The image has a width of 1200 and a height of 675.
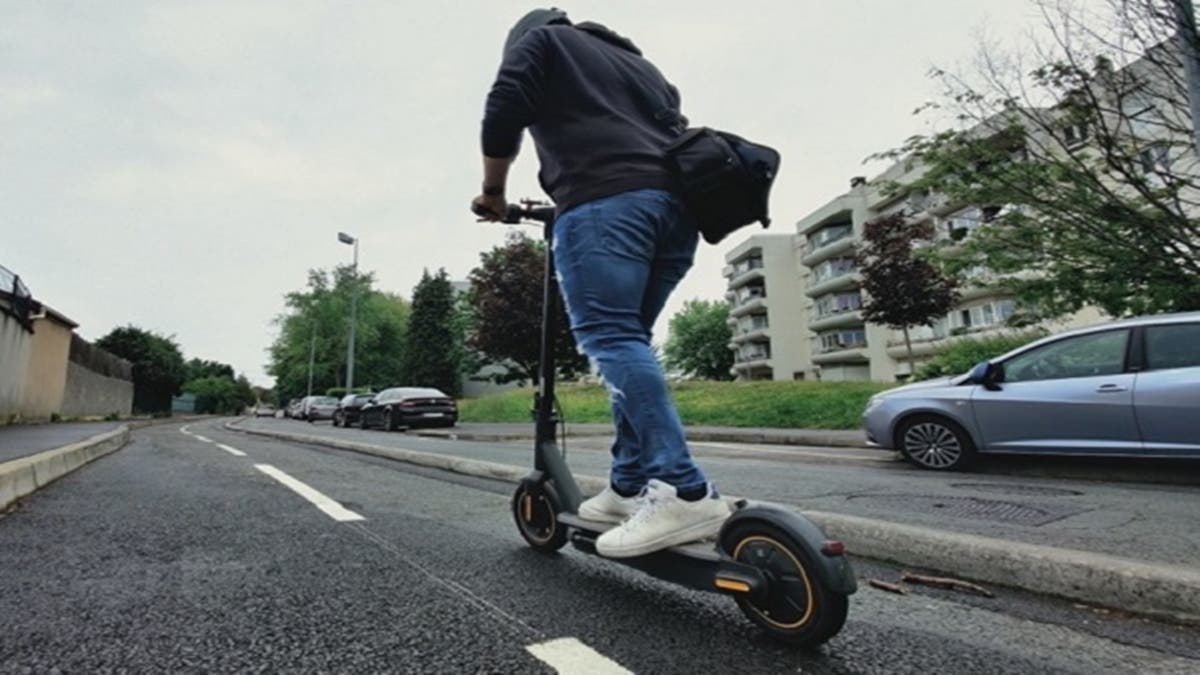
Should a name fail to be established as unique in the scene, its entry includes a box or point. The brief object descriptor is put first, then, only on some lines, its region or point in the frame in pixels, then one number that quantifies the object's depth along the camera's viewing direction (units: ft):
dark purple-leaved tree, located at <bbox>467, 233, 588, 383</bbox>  98.27
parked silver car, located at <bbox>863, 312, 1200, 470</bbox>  17.02
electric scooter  4.56
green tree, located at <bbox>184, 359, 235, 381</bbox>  310.45
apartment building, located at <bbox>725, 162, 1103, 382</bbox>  130.00
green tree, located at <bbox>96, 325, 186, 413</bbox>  140.67
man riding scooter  5.88
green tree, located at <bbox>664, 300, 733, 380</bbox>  255.09
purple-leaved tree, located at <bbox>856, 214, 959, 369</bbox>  70.79
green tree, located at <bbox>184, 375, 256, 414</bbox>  212.21
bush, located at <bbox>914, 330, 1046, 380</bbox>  43.11
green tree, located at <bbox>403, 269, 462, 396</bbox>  198.59
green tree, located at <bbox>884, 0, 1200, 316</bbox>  27.89
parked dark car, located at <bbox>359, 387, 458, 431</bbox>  62.85
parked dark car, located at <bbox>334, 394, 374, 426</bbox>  83.92
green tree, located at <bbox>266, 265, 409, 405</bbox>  211.00
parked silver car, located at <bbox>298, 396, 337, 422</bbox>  121.57
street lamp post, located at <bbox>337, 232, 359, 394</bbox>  95.04
